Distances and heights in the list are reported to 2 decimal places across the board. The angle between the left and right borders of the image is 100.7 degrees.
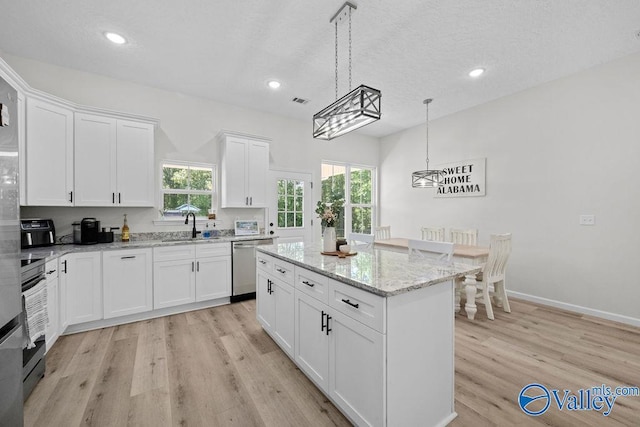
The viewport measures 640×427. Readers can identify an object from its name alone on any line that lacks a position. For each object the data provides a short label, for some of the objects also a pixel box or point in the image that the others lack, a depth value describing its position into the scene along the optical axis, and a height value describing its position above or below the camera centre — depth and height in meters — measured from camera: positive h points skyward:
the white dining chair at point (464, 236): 3.91 -0.35
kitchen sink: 3.51 -0.34
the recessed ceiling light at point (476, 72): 3.29 +1.78
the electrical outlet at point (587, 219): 3.27 -0.08
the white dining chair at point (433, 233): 4.32 -0.33
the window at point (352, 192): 5.56 +0.48
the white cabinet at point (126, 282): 2.95 -0.78
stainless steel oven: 1.84 -1.00
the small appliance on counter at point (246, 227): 4.28 -0.22
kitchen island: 1.37 -0.72
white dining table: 3.10 -0.59
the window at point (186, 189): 3.91 +0.39
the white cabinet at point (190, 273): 3.25 -0.77
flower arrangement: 2.45 +0.02
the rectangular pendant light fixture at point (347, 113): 1.81 +0.76
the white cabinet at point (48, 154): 2.62 +0.64
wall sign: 4.33 +0.60
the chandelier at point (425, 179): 3.95 +0.53
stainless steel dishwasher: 3.78 -0.81
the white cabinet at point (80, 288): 2.67 -0.78
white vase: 2.48 -0.24
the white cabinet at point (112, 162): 3.06 +0.64
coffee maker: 3.09 -0.21
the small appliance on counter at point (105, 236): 3.22 -0.27
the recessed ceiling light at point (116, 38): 2.62 +1.77
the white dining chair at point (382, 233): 4.81 -0.35
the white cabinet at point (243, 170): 4.01 +0.68
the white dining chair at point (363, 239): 3.12 -0.31
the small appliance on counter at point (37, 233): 2.74 -0.20
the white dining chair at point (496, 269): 3.09 -0.68
